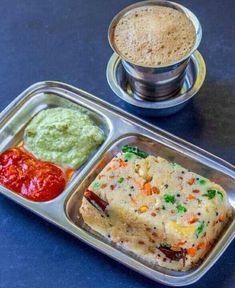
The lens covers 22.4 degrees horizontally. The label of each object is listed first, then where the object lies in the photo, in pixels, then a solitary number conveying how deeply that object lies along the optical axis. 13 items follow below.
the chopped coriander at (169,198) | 1.12
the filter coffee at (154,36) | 1.27
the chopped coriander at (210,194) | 1.12
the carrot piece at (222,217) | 1.13
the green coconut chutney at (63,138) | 1.30
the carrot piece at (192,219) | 1.08
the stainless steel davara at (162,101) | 1.33
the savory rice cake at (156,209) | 1.08
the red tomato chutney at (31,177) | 1.24
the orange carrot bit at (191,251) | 1.07
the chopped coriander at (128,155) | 1.19
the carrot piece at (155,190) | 1.14
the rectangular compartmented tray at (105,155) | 1.10
